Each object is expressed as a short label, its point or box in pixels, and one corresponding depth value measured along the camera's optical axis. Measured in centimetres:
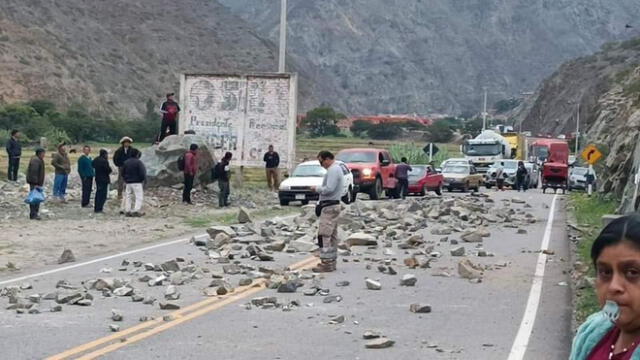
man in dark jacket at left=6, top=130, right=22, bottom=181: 3428
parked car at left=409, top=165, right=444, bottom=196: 4444
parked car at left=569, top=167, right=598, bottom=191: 6212
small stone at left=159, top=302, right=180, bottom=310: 1213
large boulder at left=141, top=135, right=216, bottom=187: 3306
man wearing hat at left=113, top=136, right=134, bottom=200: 2725
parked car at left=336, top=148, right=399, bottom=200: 3772
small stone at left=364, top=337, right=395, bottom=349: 990
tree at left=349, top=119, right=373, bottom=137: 11269
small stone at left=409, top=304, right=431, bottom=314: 1220
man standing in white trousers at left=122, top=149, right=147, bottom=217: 2594
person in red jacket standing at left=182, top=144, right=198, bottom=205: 3081
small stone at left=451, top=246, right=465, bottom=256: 1897
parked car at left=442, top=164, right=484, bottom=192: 5109
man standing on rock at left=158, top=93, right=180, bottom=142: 3425
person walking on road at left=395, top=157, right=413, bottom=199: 4012
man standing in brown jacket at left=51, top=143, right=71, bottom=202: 2789
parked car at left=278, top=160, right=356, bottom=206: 3269
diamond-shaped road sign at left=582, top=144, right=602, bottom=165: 4572
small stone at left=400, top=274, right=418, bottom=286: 1473
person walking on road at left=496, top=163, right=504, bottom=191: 5806
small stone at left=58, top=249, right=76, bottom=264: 1770
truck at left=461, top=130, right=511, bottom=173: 6556
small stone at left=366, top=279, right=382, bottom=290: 1419
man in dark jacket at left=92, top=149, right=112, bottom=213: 2647
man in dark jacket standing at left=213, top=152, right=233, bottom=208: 3069
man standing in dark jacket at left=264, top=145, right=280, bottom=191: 3653
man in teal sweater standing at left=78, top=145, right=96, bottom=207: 2770
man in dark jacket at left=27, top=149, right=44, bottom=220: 2469
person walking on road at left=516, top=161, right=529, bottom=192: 5662
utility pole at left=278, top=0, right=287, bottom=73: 4009
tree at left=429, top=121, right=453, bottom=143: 12040
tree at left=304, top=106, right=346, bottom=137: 10575
